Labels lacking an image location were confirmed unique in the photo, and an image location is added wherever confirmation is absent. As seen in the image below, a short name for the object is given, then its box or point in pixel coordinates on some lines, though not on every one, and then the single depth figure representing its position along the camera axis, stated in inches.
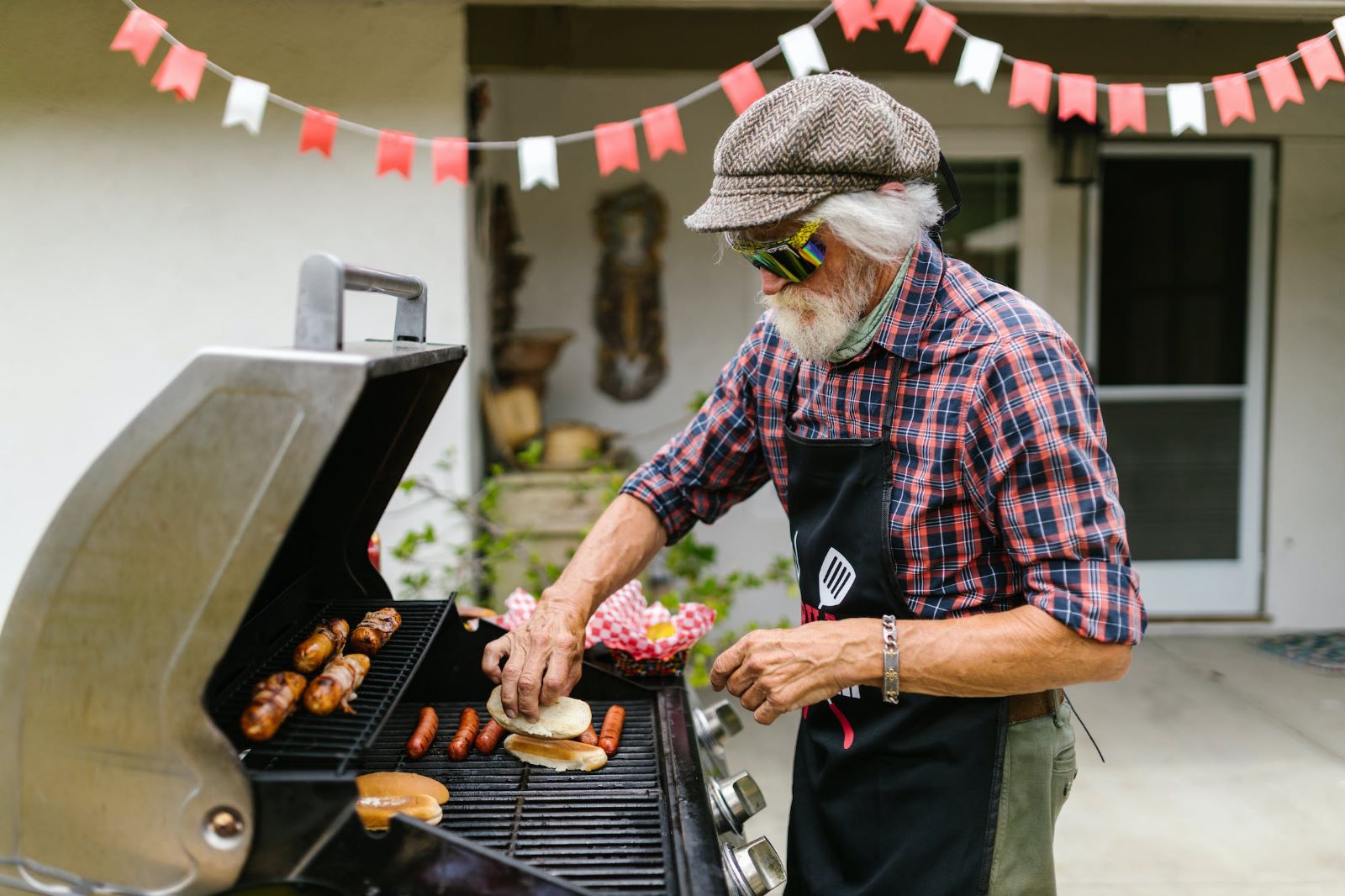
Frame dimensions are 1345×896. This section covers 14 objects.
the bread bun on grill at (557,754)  75.6
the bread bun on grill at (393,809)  64.3
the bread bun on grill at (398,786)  68.3
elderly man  62.1
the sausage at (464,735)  76.5
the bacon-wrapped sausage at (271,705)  54.9
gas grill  47.6
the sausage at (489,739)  77.9
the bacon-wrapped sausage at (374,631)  72.4
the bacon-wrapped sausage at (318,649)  65.4
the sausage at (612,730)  78.0
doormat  223.6
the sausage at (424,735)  76.2
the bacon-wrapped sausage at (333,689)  58.9
